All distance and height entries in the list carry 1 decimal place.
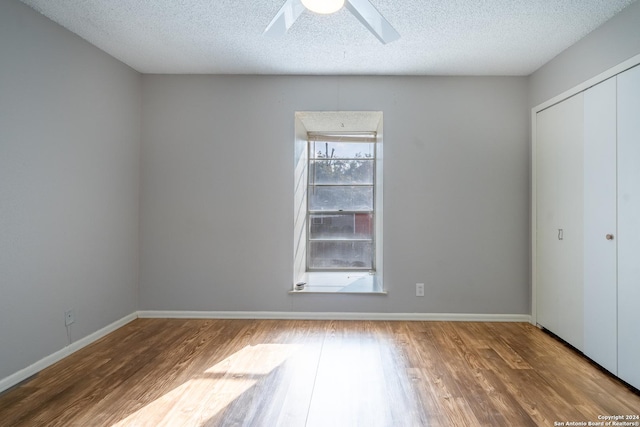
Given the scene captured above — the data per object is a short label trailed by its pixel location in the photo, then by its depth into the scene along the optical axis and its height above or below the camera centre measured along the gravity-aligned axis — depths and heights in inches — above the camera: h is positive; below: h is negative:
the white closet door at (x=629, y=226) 83.5 -2.4
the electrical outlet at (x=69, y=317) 100.7 -30.7
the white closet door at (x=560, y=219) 105.3 -0.9
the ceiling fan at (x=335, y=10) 70.4 +46.2
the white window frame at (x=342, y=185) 163.8 +14.9
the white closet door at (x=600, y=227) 91.2 -2.8
